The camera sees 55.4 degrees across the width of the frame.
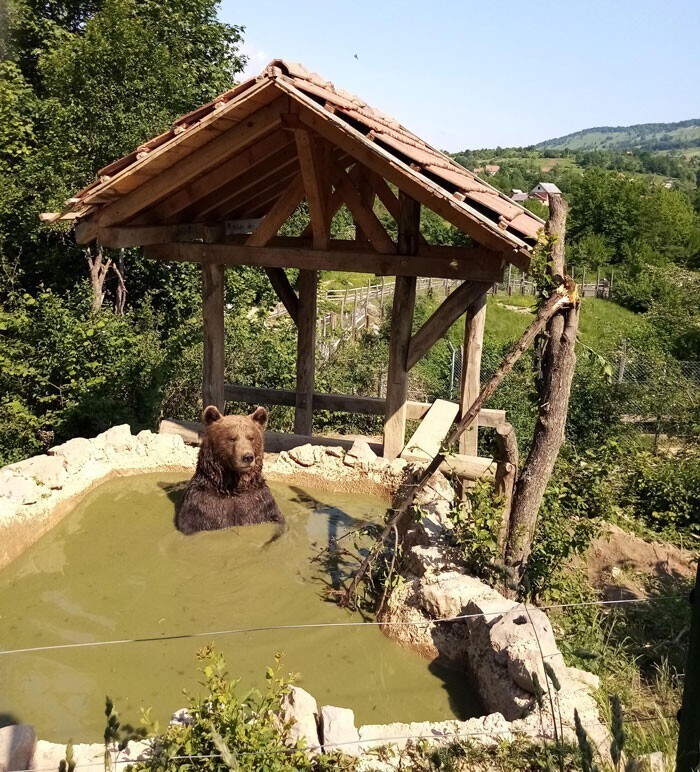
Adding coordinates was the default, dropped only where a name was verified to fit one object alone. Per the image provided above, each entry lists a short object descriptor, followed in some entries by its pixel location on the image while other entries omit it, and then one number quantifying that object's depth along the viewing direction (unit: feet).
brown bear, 19.17
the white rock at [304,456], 24.23
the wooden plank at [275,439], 25.71
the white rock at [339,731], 10.10
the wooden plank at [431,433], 22.94
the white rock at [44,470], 20.83
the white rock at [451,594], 14.64
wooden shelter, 17.85
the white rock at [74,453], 22.50
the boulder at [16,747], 9.52
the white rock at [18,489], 19.49
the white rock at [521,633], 12.19
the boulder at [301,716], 10.15
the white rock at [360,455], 23.63
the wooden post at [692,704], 6.65
